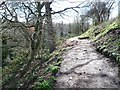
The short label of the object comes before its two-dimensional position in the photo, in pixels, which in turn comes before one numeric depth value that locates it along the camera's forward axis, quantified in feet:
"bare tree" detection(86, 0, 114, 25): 29.26
